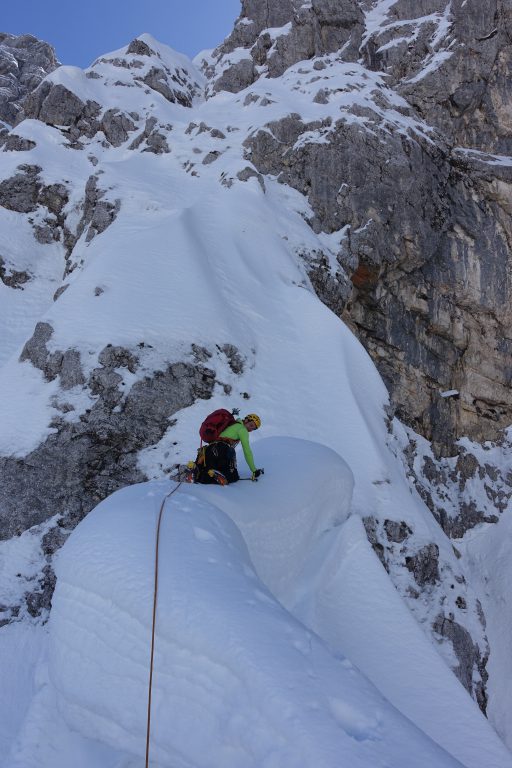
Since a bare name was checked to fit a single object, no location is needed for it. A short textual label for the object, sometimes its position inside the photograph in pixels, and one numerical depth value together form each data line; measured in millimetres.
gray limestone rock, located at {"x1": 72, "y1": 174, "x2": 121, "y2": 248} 19750
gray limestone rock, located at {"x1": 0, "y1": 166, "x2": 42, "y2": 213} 23578
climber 7051
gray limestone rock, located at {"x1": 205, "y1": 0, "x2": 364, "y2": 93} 37094
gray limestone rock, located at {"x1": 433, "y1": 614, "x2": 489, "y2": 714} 9555
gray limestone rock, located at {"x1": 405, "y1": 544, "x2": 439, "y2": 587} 10180
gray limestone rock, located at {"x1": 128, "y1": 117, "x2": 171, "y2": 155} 28225
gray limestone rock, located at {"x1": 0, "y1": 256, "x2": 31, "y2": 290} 20594
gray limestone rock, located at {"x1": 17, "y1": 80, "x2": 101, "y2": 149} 31438
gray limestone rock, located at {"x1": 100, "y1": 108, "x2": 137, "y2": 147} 31361
